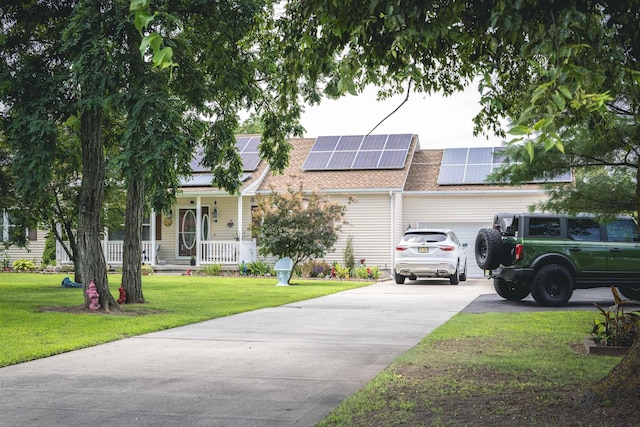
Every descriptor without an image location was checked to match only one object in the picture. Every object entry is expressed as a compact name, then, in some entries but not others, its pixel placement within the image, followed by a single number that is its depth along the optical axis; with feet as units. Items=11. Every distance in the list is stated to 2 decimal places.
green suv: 48.08
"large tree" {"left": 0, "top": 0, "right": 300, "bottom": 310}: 37.50
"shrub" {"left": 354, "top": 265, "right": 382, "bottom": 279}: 83.20
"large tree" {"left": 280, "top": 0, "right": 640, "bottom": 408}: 12.23
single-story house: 90.99
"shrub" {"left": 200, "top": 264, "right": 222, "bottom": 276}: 88.89
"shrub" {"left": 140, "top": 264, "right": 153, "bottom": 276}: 89.15
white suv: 73.20
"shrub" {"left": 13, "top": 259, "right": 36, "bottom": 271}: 97.86
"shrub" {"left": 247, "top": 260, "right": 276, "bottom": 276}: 88.28
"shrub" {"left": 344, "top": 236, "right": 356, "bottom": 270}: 88.89
